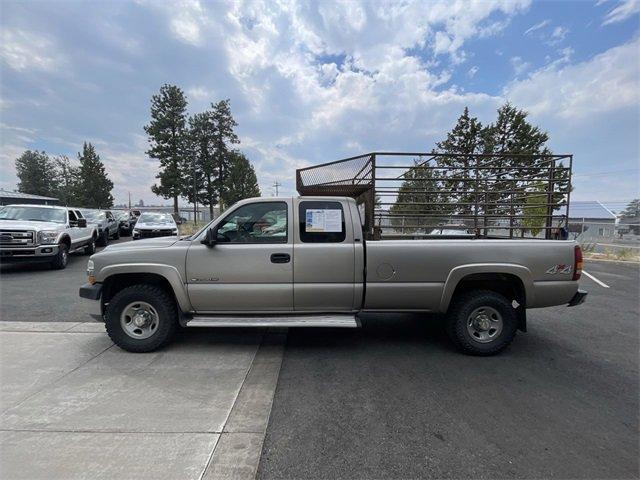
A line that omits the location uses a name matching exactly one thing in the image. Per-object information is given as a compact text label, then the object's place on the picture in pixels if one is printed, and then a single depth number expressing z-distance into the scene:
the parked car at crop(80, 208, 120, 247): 14.91
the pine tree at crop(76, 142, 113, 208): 43.88
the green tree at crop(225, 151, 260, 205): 46.44
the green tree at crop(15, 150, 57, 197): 70.19
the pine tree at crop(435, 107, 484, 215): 31.45
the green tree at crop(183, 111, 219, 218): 46.97
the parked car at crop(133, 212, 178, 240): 14.47
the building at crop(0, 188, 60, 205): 42.03
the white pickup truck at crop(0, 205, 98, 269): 8.38
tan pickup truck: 3.87
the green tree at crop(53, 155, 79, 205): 68.44
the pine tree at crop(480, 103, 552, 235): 29.33
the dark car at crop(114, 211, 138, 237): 20.75
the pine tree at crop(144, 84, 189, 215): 41.94
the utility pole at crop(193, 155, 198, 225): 41.73
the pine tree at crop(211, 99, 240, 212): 48.56
